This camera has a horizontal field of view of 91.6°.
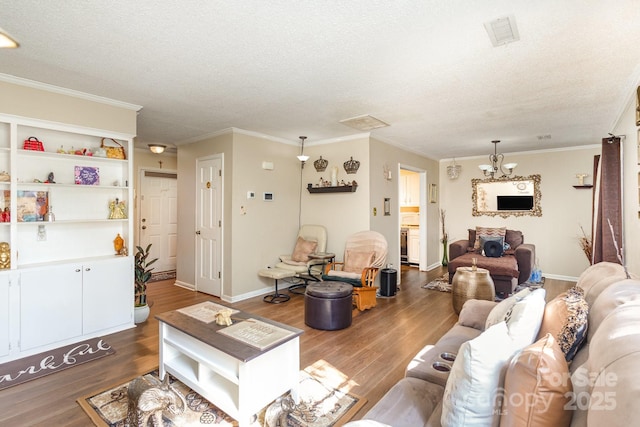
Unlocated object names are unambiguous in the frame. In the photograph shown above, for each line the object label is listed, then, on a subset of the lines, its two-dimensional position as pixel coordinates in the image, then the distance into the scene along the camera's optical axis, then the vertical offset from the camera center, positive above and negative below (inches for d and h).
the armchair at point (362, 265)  157.9 -30.4
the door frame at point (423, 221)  258.2 -8.9
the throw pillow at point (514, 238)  228.2 -20.6
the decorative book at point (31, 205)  117.3 +2.4
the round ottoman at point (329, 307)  132.0 -41.6
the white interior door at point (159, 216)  237.9 -4.1
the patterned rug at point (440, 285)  202.3 -50.7
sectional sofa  30.6 -20.0
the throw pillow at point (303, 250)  195.9 -25.1
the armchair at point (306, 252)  184.5 -26.3
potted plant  142.3 -36.6
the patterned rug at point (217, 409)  76.3 -51.7
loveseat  182.7 -31.3
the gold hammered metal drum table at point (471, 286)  136.9 -34.0
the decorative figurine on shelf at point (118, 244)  139.8 -14.9
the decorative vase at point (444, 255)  284.8 -41.1
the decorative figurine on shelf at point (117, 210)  137.5 +0.4
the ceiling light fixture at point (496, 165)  232.6 +36.1
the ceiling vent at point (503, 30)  76.1 +46.3
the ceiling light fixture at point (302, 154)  193.9 +39.2
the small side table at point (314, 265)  182.5 -32.8
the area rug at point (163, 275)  227.2 -49.3
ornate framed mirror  240.7 +11.3
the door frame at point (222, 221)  180.3 -6.0
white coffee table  70.6 -38.4
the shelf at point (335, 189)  189.3 +13.7
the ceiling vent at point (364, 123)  154.0 +45.6
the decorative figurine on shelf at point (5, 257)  108.2 -16.0
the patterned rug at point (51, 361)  97.2 -51.5
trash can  185.0 -42.7
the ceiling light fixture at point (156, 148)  204.2 +41.8
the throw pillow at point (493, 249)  210.4 -26.4
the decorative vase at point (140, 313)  140.5 -46.8
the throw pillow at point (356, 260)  172.4 -28.2
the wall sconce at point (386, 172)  202.9 +25.5
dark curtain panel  127.9 +3.3
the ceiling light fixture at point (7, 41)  81.3 +46.1
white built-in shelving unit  110.4 -12.0
